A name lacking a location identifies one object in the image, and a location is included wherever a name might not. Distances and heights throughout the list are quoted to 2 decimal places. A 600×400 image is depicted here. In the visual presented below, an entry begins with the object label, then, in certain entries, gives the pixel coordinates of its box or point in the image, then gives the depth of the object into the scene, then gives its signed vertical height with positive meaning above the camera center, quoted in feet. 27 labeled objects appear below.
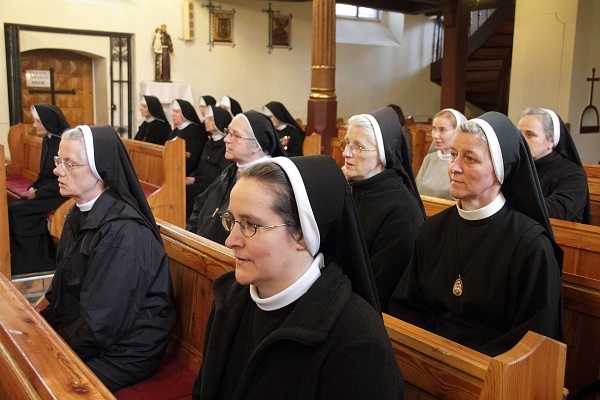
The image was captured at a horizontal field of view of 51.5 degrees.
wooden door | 36.06 +0.73
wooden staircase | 44.60 +3.63
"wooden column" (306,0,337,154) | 30.60 +1.46
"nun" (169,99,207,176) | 28.04 -1.31
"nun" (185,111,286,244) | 13.96 -1.09
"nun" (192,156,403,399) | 4.97 -1.68
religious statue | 38.29 +2.78
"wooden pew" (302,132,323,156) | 24.38 -1.66
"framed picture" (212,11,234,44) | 40.86 +4.77
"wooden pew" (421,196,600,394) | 8.07 -2.87
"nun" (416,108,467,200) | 16.49 -1.40
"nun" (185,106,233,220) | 23.12 -2.33
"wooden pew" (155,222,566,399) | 5.40 -2.39
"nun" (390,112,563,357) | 7.63 -1.92
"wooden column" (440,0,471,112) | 36.35 +3.18
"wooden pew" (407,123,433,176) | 25.62 -1.68
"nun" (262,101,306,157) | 27.74 -1.03
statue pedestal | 38.45 +0.42
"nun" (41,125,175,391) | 8.23 -2.37
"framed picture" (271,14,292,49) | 43.21 +4.91
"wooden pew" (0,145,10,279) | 17.16 -3.75
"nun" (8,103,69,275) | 20.08 -4.17
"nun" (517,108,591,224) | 13.12 -1.13
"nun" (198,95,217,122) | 35.33 -0.18
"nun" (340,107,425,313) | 9.98 -1.47
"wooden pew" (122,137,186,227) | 20.65 -2.87
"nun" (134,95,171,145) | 31.78 -1.35
